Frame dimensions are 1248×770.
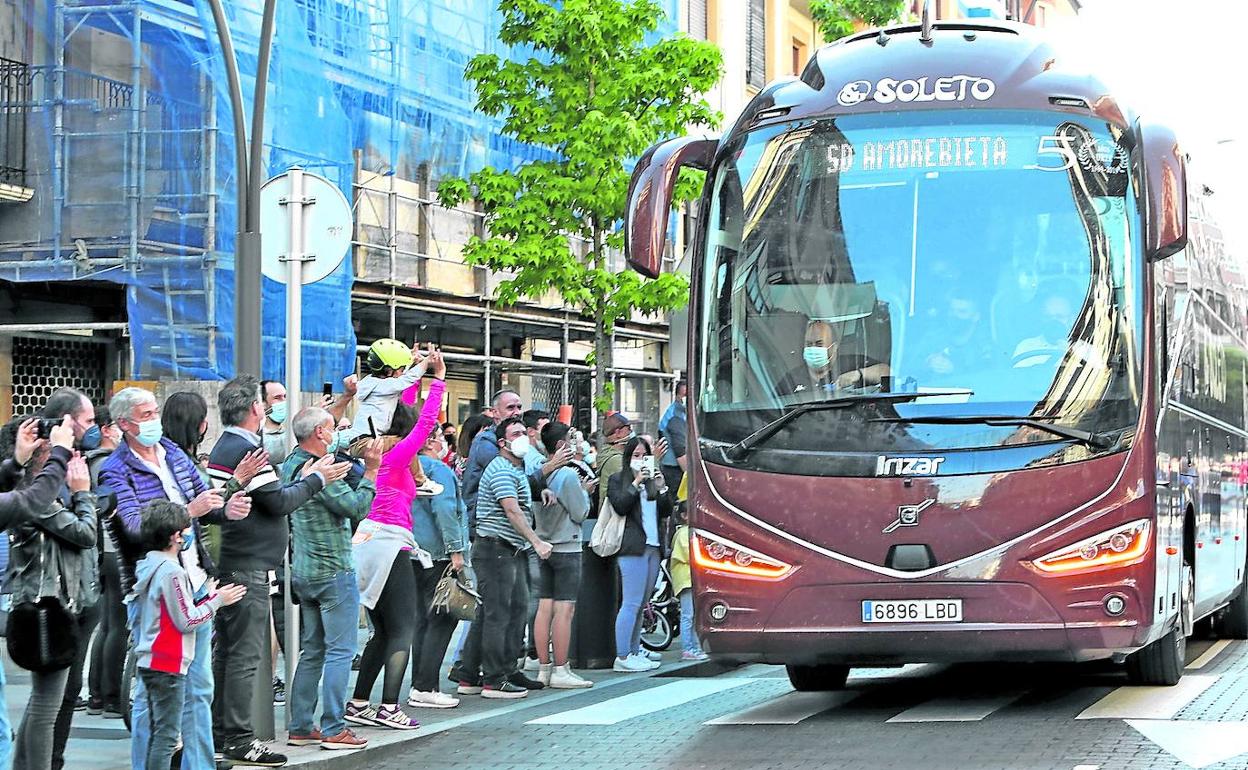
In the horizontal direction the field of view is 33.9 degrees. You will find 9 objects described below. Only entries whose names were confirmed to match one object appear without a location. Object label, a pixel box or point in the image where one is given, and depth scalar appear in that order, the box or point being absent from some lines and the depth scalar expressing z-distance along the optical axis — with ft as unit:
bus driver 35.06
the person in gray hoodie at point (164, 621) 27.91
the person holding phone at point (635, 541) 49.90
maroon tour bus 34.40
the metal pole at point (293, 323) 36.32
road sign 37.32
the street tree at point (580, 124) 72.38
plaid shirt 33.96
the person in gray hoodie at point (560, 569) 45.80
